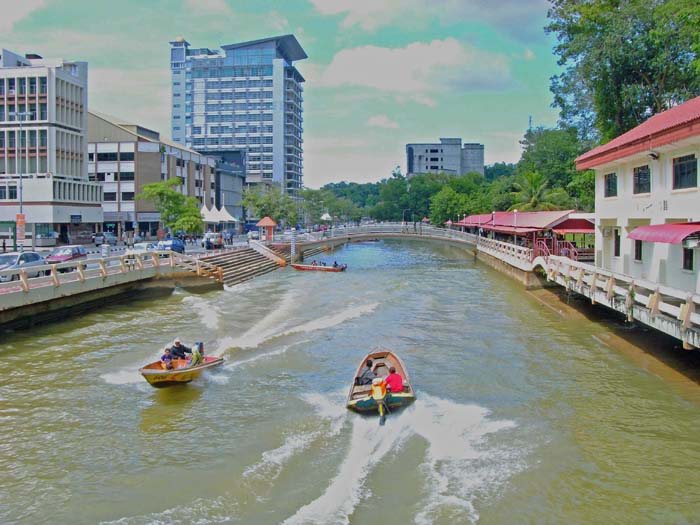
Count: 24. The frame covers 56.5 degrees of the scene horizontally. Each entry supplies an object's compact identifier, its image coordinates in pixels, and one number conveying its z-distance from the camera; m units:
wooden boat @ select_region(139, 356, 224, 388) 17.12
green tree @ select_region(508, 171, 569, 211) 62.06
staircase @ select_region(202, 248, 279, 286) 41.96
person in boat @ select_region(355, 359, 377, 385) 16.62
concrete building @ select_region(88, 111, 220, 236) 81.56
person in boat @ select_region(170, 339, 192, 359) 18.45
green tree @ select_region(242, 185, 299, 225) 88.25
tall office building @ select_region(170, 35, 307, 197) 157.12
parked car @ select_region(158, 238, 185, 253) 45.70
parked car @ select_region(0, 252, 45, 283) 28.83
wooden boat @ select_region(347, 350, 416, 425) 15.08
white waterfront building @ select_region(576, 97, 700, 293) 20.33
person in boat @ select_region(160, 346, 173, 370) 17.58
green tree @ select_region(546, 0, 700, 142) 38.81
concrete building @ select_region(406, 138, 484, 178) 181.75
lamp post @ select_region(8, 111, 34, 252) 60.25
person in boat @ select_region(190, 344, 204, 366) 18.31
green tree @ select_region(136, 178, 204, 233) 57.97
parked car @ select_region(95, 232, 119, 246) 65.06
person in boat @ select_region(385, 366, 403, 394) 15.78
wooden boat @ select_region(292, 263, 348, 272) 51.58
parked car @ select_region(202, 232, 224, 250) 51.09
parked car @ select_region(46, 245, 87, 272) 37.62
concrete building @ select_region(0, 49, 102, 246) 60.84
